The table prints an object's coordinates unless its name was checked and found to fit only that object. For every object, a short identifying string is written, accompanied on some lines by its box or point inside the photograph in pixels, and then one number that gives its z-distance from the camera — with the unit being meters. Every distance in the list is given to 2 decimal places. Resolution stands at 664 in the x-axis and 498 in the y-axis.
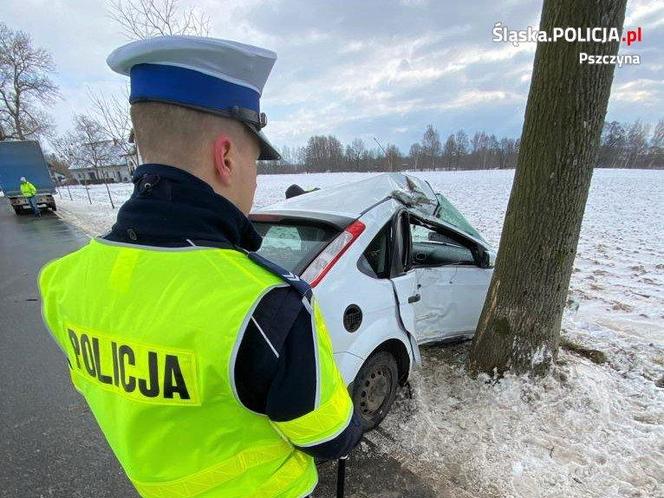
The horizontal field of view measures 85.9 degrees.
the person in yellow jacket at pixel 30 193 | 17.34
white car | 2.27
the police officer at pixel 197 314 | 0.83
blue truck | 18.14
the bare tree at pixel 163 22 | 10.66
